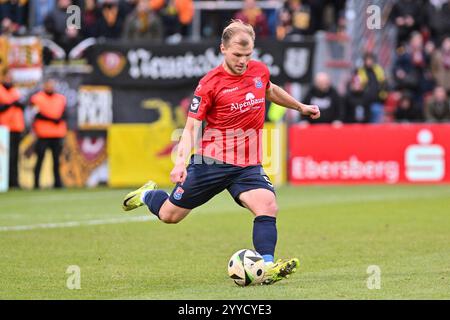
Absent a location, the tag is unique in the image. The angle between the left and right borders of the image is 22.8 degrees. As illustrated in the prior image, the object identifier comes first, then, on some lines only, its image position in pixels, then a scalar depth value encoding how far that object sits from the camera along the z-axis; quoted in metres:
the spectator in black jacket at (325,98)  23.19
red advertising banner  22.42
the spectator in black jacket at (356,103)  23.53
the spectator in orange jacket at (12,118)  22.59
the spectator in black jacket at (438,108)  23.58
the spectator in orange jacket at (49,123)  22.53
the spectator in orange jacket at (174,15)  24.56
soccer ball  8.93
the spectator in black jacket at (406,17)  25.86
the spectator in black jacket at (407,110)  24.02
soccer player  9.17
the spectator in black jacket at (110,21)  24.88
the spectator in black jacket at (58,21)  24.12
